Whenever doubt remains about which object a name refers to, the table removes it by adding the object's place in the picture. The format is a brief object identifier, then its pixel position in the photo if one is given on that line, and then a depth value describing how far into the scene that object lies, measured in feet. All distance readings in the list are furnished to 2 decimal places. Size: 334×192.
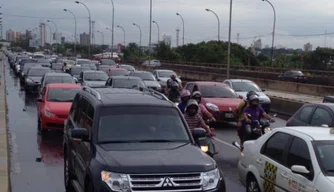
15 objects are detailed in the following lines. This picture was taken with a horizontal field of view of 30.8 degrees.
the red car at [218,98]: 66.95
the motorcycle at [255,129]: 40.10
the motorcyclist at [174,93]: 59.77
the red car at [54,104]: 56.65
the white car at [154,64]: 272.72
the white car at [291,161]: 23.38
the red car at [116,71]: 129.06
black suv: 22.80
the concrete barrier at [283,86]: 131.13
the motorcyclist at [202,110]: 38.85
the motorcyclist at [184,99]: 39.96
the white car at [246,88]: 82.64
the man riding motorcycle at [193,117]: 35.91
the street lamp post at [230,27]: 133.78
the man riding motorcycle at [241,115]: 41.11
